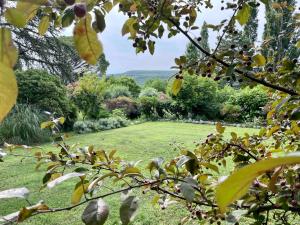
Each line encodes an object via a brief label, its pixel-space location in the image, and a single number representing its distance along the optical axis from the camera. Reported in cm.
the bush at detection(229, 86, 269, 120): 752
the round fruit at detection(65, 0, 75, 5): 26
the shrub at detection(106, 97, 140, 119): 909
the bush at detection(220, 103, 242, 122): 582
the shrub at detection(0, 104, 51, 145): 529
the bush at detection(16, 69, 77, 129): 648
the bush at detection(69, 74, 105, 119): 790
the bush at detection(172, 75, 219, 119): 872
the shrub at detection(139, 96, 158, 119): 882
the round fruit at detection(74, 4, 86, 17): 23
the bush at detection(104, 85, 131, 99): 1007
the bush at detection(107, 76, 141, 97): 1251
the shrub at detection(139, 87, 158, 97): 991
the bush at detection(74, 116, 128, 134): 659
